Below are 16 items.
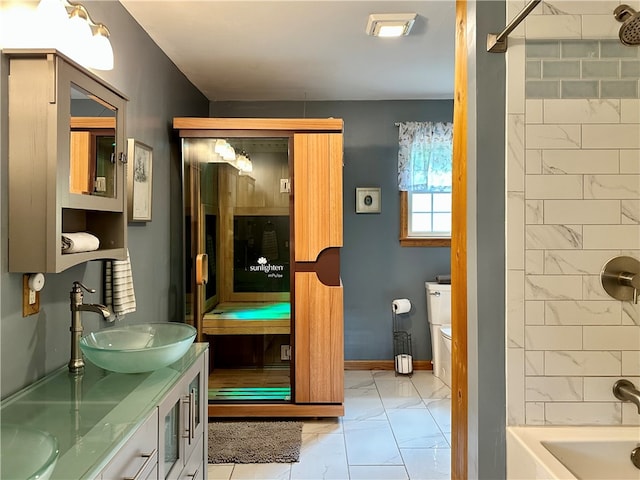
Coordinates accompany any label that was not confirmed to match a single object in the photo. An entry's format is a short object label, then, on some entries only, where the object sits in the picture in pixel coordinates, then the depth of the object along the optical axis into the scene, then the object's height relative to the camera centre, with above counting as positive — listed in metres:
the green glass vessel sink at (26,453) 0.97 -0.49
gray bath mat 2.55 -1.20
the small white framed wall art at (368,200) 4.11 +0.36
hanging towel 2.04 -0.20
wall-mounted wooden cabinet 1.44 +0.27
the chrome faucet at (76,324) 1.67 -0.31
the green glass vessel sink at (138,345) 1.53 -0.40
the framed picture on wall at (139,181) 2.33 +0.32
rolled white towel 1.53 +0.00
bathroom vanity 1.10 -0.49
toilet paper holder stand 4.13 -0.90
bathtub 1.36 -0.63
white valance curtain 4.02 +0.73
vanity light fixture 1.55 +0.74
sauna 3.00 -0.10
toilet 3.84 -0.68
